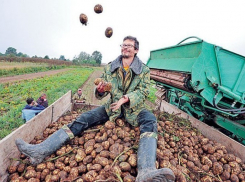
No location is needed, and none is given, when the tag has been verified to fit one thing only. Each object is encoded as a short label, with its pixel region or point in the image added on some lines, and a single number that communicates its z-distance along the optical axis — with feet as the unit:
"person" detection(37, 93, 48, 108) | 18.55
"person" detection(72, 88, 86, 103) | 21.13
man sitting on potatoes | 7.13
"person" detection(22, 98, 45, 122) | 15.34
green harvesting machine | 10.38
